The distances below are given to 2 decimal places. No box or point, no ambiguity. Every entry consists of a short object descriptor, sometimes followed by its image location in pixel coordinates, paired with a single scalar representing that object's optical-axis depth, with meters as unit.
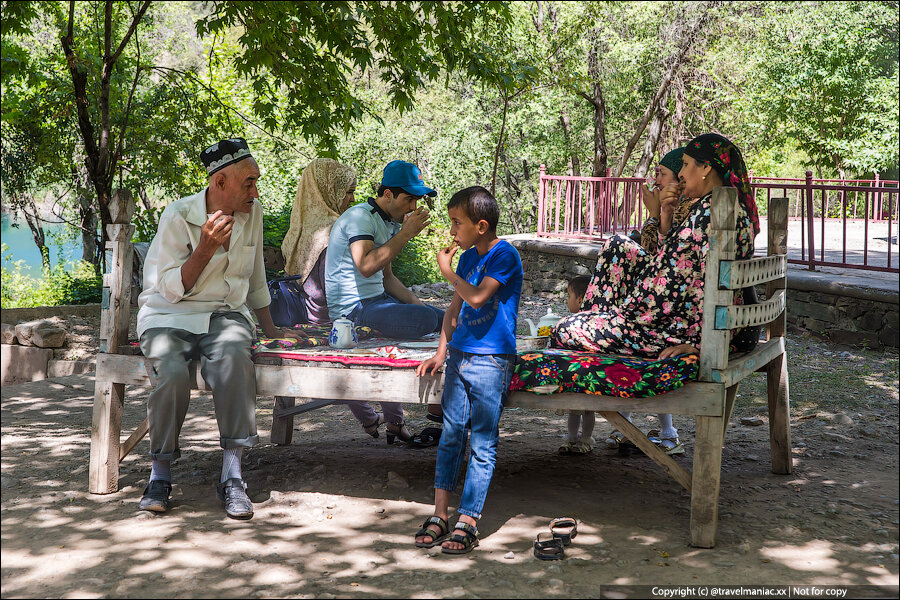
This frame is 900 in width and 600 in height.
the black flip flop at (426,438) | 4.83
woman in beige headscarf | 5.19
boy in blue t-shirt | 3.29
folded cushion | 3.36
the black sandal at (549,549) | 3.17
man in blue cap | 4.43
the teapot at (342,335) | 4.08
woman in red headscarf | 3.58
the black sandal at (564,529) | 3.32
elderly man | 3.71
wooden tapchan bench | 3.31
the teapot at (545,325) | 4.22
